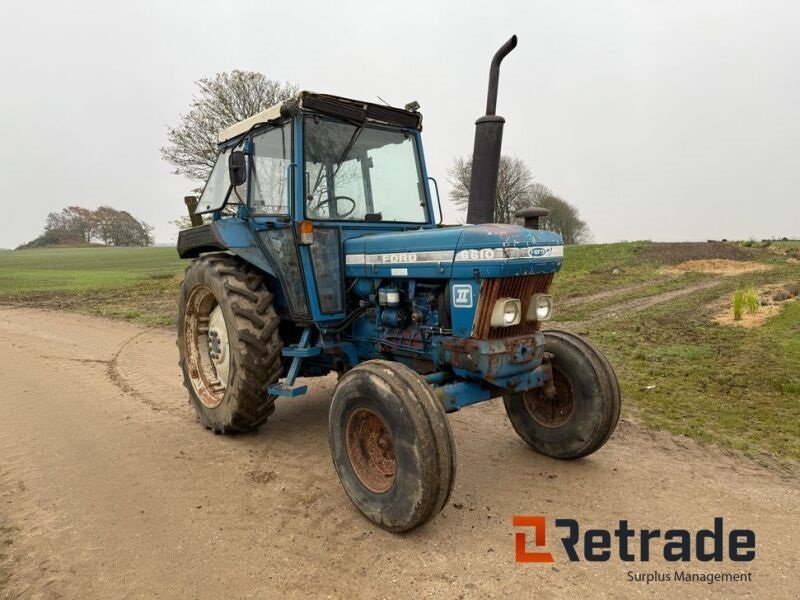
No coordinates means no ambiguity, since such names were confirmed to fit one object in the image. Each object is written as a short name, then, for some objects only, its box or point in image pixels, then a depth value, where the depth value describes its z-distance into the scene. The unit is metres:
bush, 9.69
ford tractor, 3.25
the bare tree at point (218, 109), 17.78
